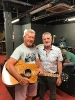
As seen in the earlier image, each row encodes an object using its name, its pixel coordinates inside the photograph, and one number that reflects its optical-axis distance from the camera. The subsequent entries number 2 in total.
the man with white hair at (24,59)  1.91
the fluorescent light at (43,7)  4.07
